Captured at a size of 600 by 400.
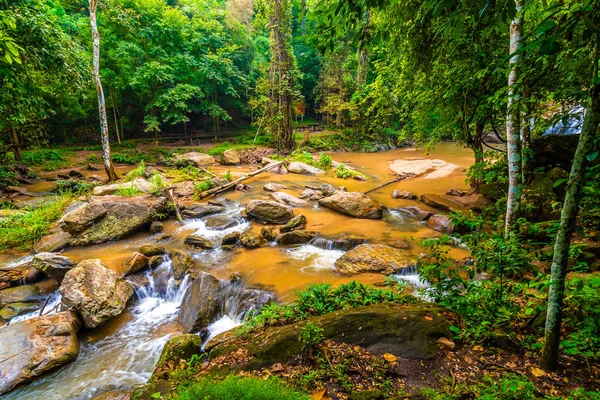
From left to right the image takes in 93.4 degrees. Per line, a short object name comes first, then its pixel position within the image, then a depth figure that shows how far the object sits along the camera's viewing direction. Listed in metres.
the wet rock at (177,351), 3.63
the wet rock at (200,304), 5.05
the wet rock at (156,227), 8.66
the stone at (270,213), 9.28
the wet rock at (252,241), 7.69
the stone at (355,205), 9.51
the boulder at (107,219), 7.75
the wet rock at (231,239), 7.87
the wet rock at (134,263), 6.45
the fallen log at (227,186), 11.80
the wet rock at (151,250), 7.10
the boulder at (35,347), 4.10
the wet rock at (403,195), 11.42
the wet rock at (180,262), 6.48
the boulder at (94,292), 5.10
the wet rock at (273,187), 12.87
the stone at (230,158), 19.05
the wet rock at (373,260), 6.14
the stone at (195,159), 17.48
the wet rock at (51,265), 6.23
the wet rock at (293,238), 7.86
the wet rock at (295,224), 8.41
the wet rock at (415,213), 9.19
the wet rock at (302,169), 16.84
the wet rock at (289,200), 11.08
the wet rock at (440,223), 8.07
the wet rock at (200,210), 9.87
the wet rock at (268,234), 8.09
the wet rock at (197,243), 7.71
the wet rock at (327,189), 12.12
